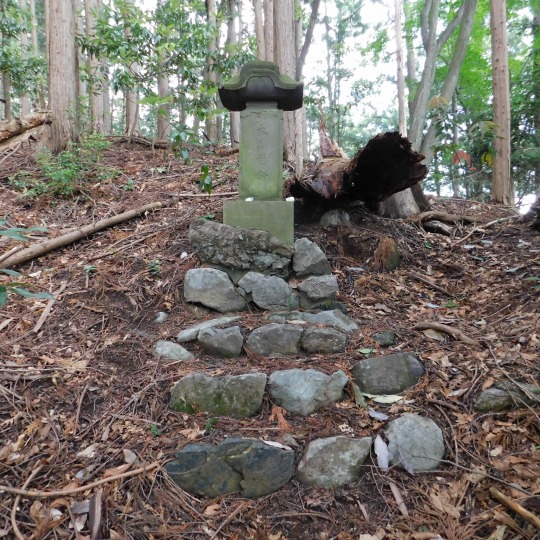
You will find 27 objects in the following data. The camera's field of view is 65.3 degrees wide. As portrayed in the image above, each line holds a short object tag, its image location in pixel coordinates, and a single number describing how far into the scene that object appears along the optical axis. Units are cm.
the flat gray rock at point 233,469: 232
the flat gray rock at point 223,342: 325
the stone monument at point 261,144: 433
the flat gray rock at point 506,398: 253
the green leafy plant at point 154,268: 414
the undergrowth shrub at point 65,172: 571
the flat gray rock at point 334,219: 502
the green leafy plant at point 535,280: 360
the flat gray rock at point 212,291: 389
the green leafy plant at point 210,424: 257
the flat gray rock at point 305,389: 274
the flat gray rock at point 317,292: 399
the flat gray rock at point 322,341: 330
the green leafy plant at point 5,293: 137
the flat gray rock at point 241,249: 419
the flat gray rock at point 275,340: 328
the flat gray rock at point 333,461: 234
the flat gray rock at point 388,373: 289
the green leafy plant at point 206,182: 484
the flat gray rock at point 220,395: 272
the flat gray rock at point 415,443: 237
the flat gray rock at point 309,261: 428
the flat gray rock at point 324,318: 359
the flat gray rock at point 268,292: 396
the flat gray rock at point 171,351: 322
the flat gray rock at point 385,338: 335
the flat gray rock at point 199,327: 339
